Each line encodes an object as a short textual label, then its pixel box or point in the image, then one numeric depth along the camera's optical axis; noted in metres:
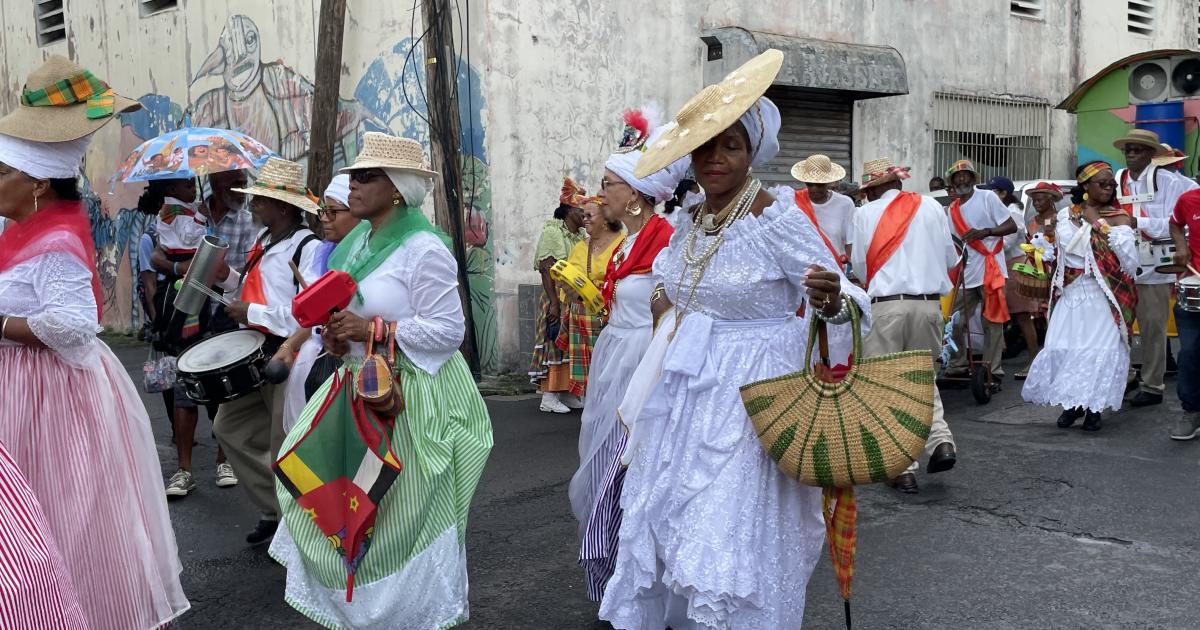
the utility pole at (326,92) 11.44
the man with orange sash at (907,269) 7.70
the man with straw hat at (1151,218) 9.62
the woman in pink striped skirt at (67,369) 3.95
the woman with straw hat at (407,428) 4.21
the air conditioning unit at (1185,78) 13.80
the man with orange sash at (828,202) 8.89
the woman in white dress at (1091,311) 8.70
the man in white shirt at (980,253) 10.70
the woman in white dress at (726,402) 3.66
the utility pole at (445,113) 11.34
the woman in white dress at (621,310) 4.99
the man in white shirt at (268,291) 5.59
